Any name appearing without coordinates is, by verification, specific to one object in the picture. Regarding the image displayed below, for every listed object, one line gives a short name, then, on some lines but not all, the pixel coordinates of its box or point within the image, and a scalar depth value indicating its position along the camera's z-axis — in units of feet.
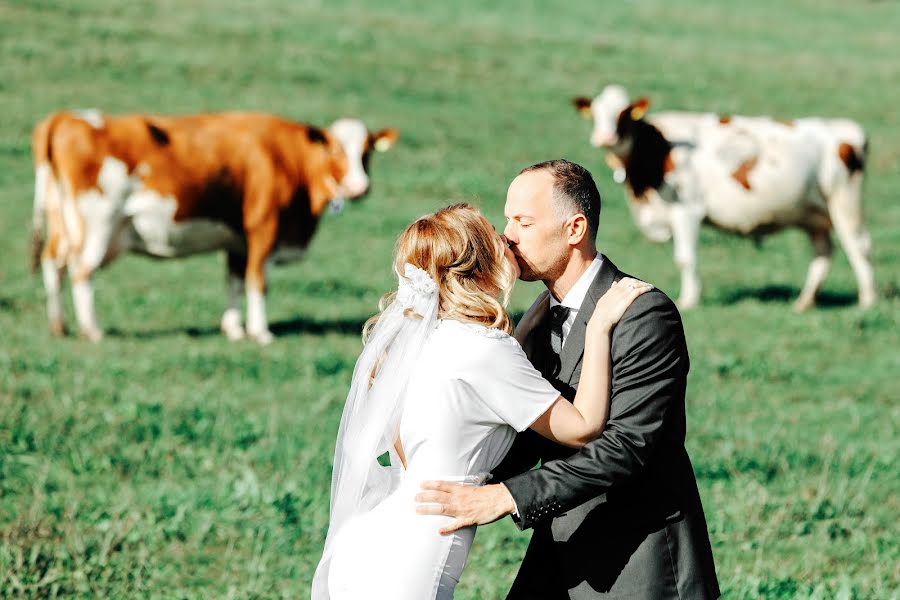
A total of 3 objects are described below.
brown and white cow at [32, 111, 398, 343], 78.95
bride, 21.81
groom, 21.94
